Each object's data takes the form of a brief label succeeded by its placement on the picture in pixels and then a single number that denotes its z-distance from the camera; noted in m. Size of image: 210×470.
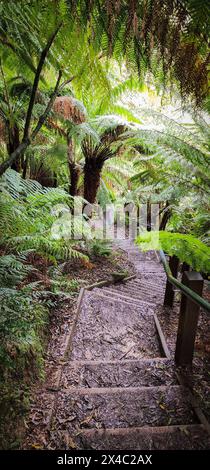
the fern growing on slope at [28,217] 2.85
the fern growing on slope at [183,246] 2.00
